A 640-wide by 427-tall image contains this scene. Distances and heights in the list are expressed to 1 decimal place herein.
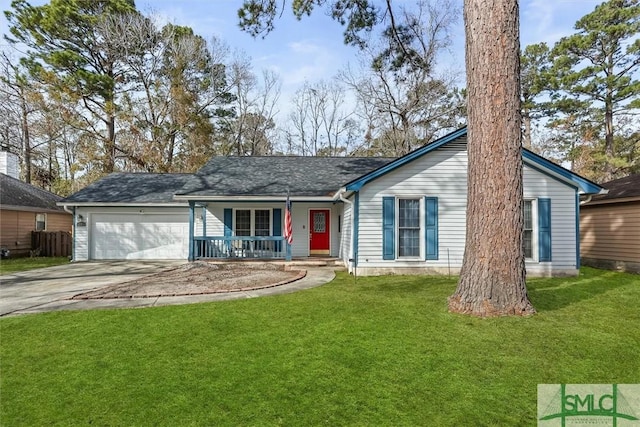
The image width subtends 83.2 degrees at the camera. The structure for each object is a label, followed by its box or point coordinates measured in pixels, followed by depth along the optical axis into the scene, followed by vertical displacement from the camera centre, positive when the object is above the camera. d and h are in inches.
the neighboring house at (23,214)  604.1 +11.9
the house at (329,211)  399.5 +14.0
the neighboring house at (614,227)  441.4 -5.1
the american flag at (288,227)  438.6 -6.4
